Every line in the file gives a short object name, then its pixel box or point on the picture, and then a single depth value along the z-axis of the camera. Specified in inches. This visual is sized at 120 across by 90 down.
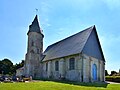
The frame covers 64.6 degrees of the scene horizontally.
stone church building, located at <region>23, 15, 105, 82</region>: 565.0
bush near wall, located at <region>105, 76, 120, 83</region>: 713.6
